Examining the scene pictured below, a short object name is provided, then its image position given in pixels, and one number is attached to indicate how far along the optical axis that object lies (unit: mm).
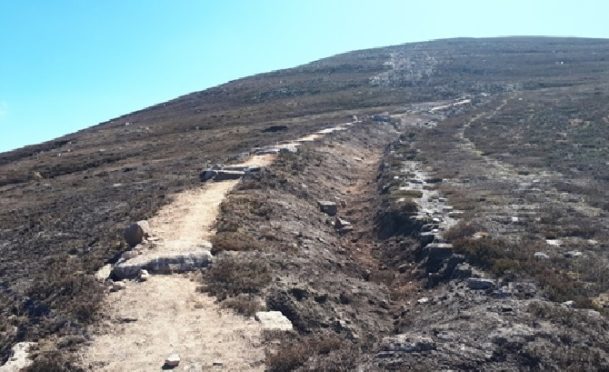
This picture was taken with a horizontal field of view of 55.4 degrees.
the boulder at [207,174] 38281
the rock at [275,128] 74681
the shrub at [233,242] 22303
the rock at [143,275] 19391
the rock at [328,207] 33625
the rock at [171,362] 14227
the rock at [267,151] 48000
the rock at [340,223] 31453
